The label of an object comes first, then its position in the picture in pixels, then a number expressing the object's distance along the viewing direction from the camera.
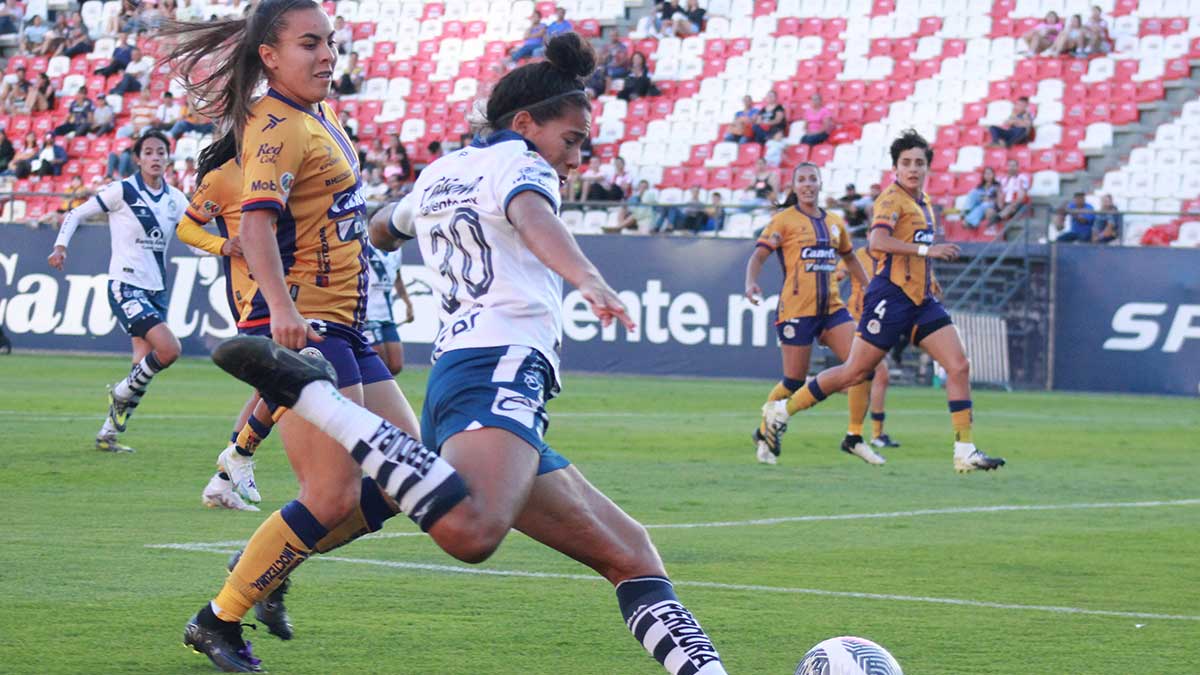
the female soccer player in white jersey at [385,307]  16.66
